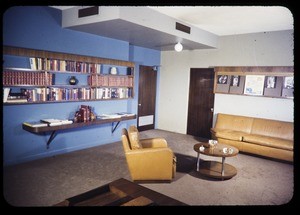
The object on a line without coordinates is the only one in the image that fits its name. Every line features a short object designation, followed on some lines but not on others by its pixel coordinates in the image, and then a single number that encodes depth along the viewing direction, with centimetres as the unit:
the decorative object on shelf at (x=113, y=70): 603
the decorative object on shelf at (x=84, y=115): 521
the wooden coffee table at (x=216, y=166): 416
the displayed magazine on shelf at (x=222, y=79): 674
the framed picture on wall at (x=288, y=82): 570
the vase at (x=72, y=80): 515
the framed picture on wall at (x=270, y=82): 594
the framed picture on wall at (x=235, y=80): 653
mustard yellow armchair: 372
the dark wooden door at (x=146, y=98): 766
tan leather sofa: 521
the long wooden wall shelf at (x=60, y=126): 432
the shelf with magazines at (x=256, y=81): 577
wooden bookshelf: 429
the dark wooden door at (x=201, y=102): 717
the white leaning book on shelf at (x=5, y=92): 408
